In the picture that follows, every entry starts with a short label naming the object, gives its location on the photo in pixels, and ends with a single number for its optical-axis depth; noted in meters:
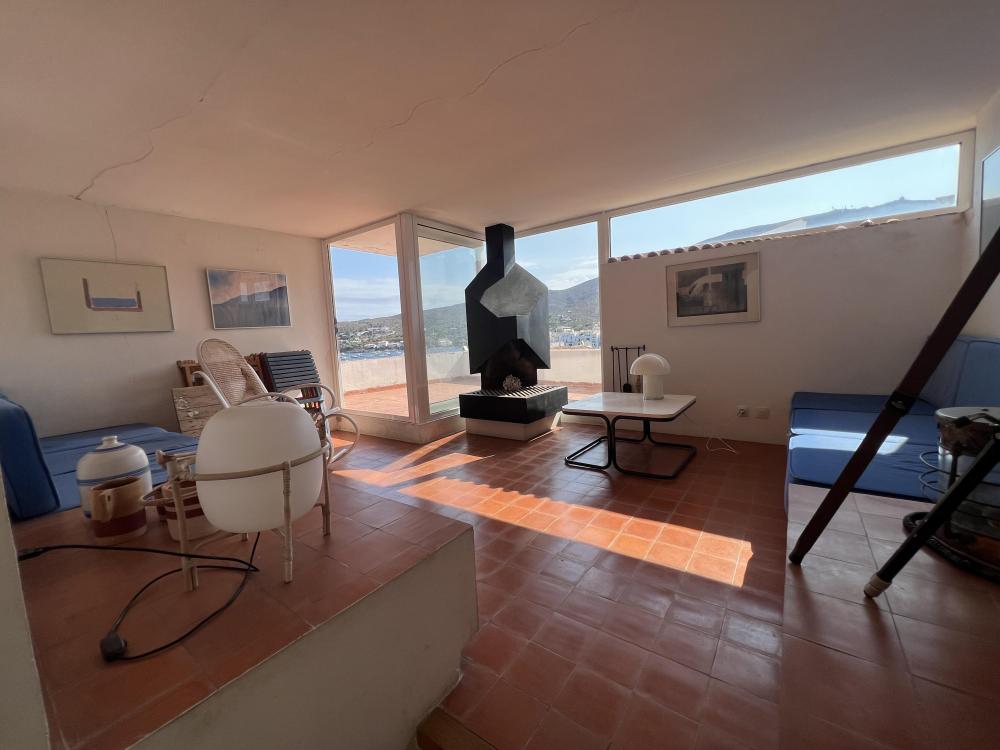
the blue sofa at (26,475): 1.44
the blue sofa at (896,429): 1.72
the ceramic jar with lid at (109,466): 1.08
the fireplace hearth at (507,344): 4.11
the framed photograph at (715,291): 3.54
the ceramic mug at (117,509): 1.06
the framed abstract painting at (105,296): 3.04
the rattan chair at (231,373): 1.60
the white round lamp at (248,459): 0.74
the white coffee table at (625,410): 2.84
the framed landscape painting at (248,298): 3.90
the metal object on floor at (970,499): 0.97
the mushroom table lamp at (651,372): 3.17
